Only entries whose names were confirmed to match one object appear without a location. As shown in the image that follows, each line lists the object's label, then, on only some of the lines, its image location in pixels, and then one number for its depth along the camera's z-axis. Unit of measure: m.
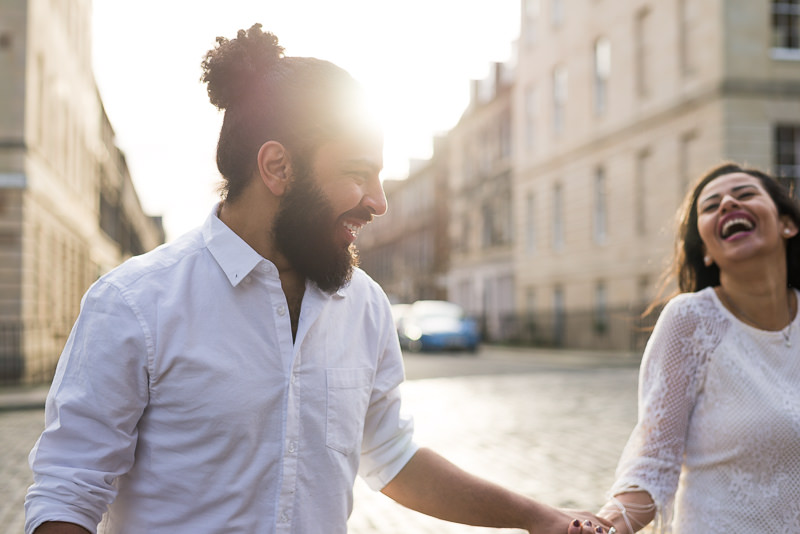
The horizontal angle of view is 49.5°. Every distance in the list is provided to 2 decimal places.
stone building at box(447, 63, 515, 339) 42.62
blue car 30.06
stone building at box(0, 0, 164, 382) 18.72
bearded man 1.90
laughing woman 2.51
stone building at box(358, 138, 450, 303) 60.62
